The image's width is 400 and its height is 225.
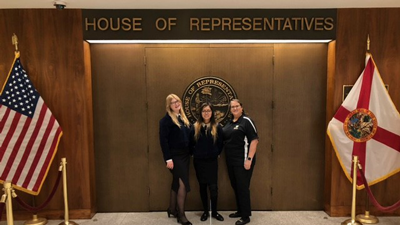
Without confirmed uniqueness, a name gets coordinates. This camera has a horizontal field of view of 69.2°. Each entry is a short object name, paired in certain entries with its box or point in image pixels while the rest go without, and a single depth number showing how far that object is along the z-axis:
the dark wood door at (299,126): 3.81
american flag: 3.28
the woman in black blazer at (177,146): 3.35
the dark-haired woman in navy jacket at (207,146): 3.39
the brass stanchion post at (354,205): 3.27
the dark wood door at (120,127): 3.79
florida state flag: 3.45
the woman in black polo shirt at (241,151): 3.39
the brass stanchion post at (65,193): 3.33
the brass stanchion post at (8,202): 2.43
